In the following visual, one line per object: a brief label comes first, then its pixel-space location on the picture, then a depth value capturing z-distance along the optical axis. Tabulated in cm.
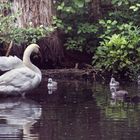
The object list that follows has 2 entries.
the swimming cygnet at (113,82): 1466
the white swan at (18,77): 1317
